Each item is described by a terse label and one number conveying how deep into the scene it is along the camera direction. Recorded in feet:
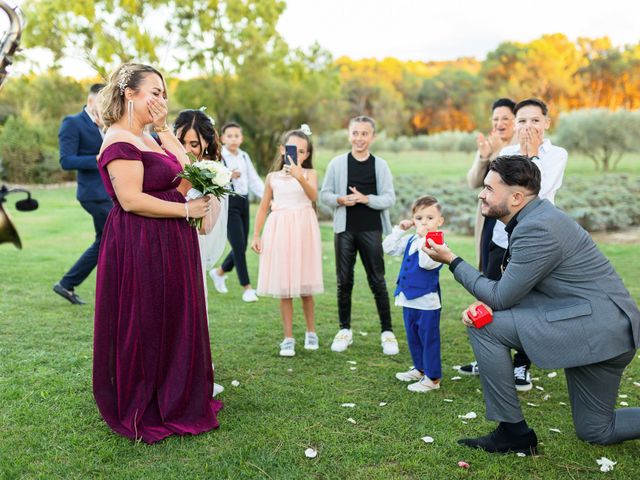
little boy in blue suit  15.61
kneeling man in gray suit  11.49
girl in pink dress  18.47
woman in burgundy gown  12.38
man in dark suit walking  22.97
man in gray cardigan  18.99
